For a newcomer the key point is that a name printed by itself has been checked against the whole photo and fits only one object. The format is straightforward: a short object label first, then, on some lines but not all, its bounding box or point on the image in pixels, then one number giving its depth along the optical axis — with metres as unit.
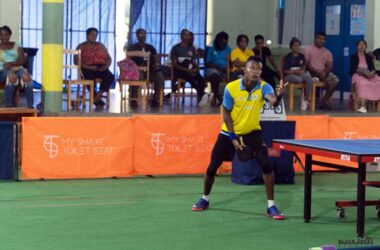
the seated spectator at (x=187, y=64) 18.84
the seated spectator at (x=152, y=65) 18.33
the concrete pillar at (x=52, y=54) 15.05
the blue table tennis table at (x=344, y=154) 8.94
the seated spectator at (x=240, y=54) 18.78
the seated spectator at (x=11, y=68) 16.30
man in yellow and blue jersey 10.45
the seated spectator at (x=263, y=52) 19.70
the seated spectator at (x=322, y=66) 18.89
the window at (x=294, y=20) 24.14
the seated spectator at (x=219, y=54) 19.23
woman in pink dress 18.92
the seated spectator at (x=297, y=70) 18.55
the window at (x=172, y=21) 23.61
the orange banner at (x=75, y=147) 12.69
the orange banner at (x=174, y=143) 13.34
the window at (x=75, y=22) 22.45
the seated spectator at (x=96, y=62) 17.72
